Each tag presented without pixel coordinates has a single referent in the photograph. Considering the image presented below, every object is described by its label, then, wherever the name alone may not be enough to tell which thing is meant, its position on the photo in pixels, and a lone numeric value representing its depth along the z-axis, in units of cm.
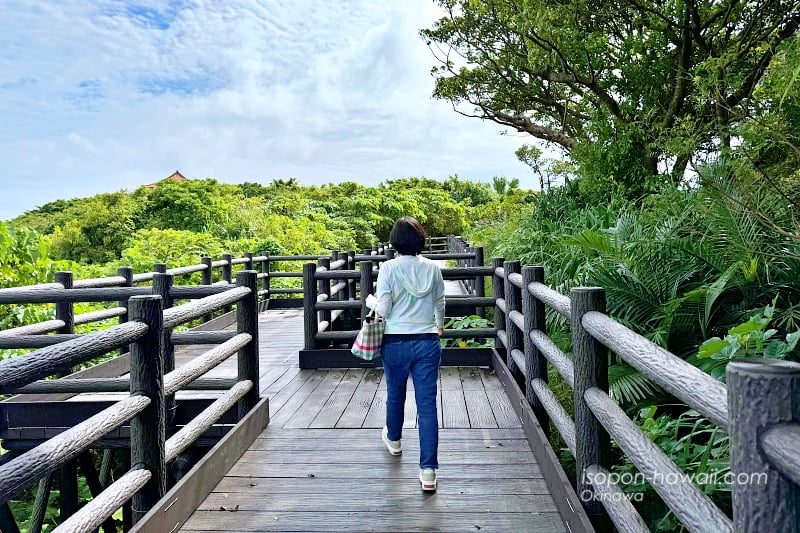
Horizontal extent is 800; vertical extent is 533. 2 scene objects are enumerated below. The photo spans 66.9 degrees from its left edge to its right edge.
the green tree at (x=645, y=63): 840
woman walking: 310
